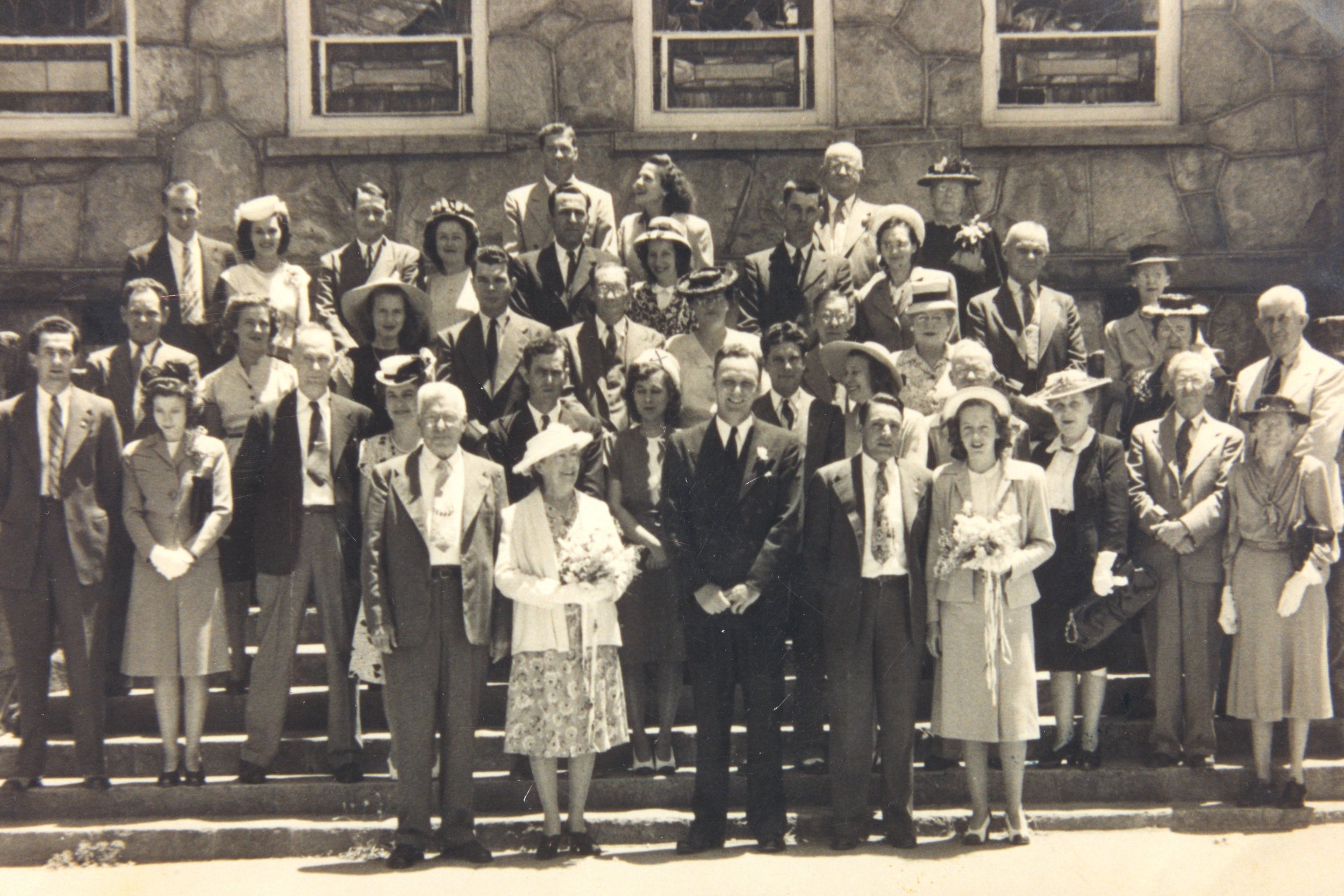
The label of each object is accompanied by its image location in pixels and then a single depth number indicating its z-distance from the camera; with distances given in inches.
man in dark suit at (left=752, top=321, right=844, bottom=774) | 249.3
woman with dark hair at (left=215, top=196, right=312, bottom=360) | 289.4
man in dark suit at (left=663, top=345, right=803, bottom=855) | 229.1
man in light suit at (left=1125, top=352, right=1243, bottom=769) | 249.4
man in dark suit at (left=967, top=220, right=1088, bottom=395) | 285.7
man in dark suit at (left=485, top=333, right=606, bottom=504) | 248.2
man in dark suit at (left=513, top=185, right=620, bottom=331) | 293.6
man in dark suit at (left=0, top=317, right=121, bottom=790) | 244.8
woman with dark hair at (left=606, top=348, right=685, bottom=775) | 244.1
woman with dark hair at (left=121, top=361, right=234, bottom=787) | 242.8
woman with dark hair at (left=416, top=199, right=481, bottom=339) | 287.7
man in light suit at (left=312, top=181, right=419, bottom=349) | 297.9
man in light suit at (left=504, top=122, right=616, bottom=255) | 309.0
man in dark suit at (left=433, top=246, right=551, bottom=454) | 269.4
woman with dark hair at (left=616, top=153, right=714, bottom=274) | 303.9
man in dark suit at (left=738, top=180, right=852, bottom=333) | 292.5
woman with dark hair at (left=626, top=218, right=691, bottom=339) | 280.2
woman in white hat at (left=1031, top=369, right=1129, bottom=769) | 245.9
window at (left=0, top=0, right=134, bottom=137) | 349.1
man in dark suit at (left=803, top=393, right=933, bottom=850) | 229.6
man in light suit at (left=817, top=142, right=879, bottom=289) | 304.5
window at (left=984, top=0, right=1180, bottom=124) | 350.6
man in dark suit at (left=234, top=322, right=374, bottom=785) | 245.3
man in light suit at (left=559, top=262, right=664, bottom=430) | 270.7
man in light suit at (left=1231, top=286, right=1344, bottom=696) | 259.0
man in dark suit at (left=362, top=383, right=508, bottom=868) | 227.3
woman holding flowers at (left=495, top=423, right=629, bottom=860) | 224.7
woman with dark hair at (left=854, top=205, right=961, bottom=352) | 281.9
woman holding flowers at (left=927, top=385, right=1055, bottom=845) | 229.0
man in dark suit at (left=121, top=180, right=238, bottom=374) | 293.4
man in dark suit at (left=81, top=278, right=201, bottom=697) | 270.5
